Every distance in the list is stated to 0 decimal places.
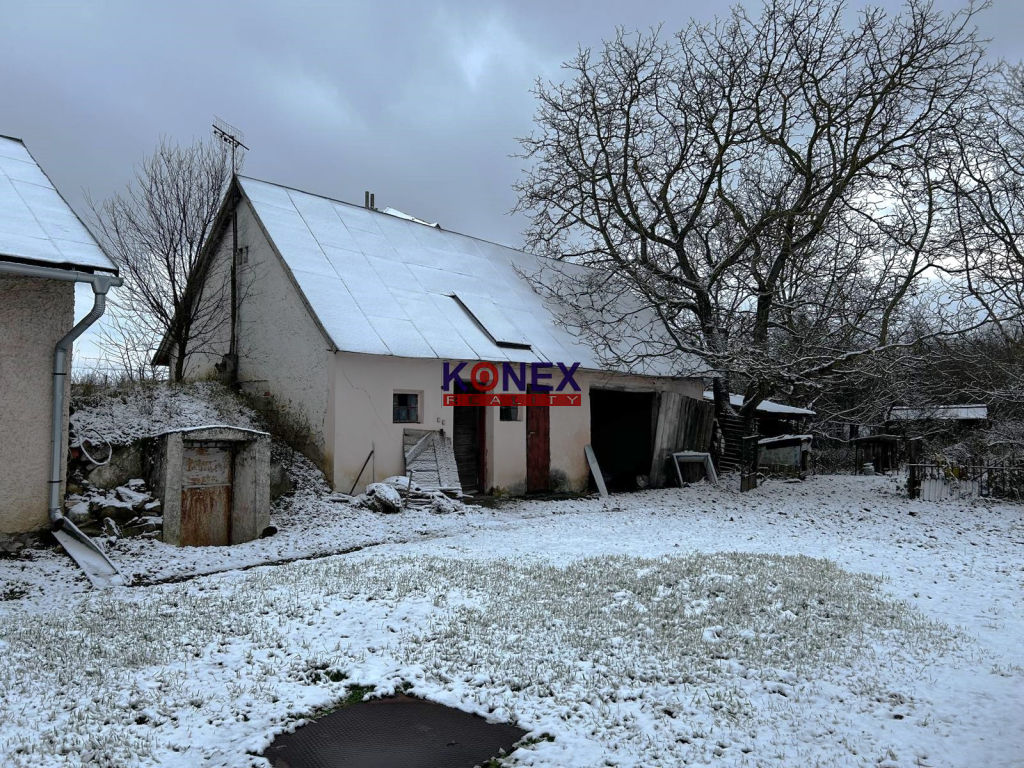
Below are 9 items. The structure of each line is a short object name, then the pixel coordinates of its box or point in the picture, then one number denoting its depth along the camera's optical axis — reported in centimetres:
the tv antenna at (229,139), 1638
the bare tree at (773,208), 1287
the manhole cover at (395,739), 340
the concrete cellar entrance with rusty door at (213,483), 911
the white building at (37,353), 784
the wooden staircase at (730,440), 1738
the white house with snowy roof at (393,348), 1222
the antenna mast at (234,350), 1432
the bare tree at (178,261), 1527
